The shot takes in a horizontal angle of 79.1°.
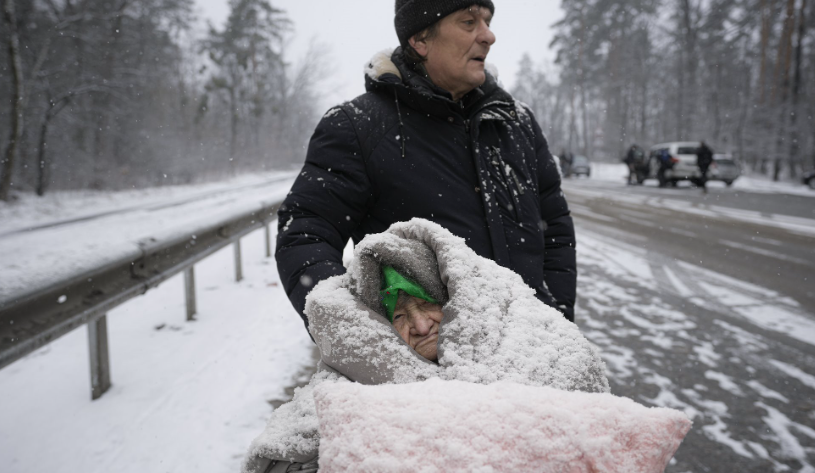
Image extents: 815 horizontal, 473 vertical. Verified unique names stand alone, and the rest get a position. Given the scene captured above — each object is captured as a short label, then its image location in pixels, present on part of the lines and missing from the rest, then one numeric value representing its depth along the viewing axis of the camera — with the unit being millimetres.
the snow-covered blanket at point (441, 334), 1050
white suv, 23594
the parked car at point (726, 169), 24648
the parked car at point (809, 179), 22511
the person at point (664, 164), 24062
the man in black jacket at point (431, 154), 1595
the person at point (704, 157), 19859
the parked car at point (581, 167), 39938
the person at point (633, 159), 27353
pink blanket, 861
